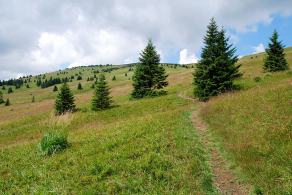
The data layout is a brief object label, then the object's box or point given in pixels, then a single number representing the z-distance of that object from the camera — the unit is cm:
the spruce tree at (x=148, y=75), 2897
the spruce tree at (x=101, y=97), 2558
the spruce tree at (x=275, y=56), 3035
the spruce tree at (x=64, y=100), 2731
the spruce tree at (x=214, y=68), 2148
